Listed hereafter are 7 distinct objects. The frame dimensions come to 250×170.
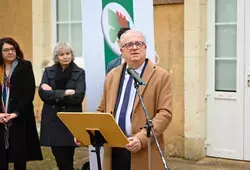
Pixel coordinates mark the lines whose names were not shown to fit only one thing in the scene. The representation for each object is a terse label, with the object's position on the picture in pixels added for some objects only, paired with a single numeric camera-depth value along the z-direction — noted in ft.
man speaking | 16.91
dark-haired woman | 25.98
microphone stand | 15.77
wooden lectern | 15.34
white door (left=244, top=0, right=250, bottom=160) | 31.24
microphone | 15.74
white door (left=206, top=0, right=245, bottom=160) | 31.75
